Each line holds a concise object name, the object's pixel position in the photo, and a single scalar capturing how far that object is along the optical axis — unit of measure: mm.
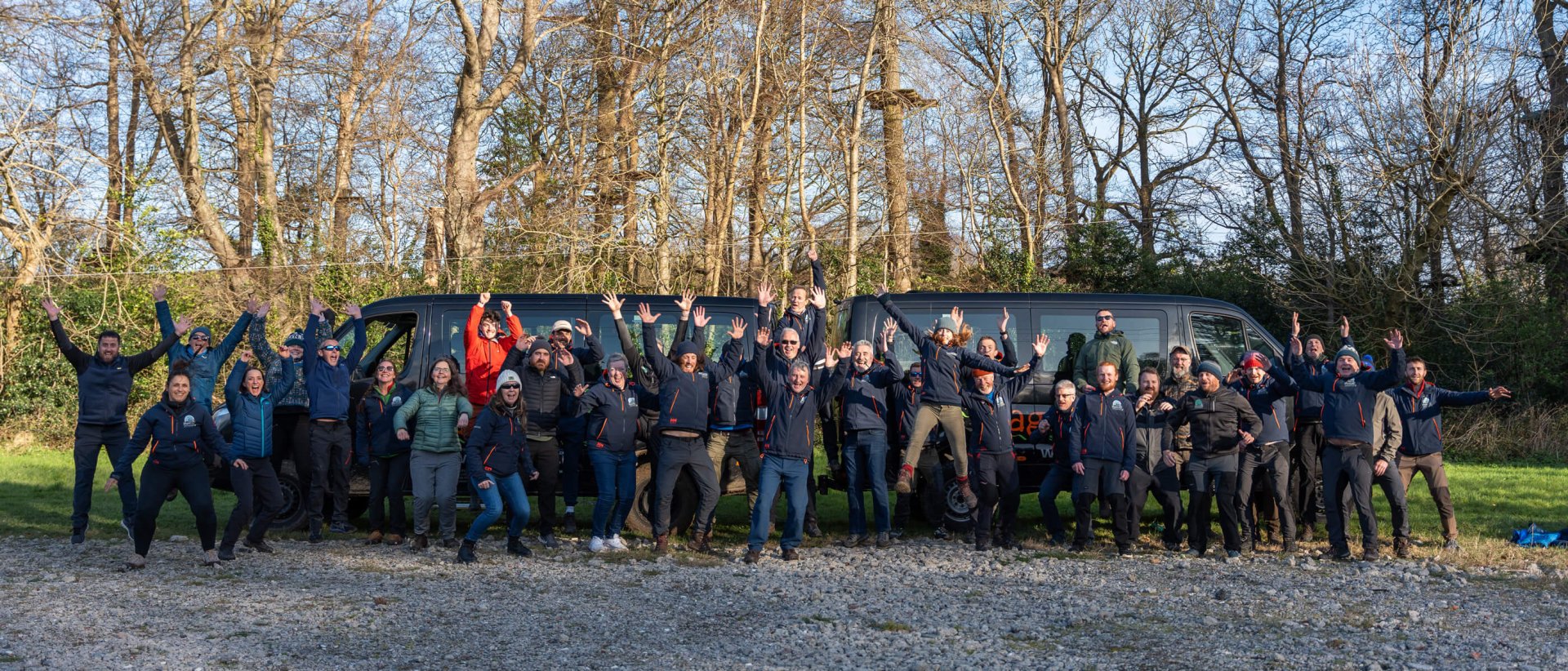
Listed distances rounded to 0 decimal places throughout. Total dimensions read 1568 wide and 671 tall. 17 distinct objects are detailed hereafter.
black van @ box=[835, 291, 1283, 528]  9914
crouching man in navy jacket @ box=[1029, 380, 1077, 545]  9133
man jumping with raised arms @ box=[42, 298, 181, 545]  9102
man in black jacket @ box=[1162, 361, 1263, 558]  8789
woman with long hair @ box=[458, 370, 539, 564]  8320
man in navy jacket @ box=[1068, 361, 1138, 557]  8883
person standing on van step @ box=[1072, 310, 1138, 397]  9547
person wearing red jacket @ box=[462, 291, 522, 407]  9422
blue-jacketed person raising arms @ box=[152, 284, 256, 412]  9984
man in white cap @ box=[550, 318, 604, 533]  9289
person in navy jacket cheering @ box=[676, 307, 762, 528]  9055
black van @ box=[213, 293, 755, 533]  9609
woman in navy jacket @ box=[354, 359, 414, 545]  9094
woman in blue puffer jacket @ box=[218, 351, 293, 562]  8523
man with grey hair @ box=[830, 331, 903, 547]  9180
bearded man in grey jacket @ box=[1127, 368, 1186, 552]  9016
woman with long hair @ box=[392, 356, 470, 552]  8680
